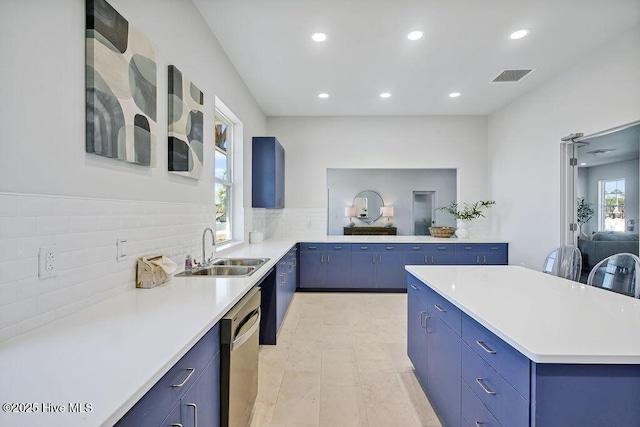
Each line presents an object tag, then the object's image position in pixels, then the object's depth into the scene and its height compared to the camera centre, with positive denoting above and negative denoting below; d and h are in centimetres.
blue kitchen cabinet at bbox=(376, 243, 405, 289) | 520 -87
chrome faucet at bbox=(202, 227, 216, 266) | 278 -34
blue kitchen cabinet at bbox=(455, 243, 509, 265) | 516 -62
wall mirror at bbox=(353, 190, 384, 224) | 913 +24
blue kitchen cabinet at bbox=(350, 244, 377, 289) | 520 -86
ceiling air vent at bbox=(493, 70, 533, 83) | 394 +168
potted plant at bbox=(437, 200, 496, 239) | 554 +3
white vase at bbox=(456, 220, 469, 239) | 556 -27
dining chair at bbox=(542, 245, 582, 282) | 285 -43
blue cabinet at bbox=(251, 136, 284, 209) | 473 +59
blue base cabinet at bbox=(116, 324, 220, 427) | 92 -59
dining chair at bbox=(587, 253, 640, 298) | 222 -42
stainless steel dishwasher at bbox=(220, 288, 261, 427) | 153 -74
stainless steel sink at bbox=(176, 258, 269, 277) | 249 -44
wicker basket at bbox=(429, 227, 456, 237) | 556 -29
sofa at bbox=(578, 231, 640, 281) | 309 -32
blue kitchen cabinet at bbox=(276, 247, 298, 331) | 334 -79
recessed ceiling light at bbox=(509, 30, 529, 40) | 305 +166
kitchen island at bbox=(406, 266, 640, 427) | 110 -52
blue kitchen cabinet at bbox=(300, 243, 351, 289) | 521 -78
